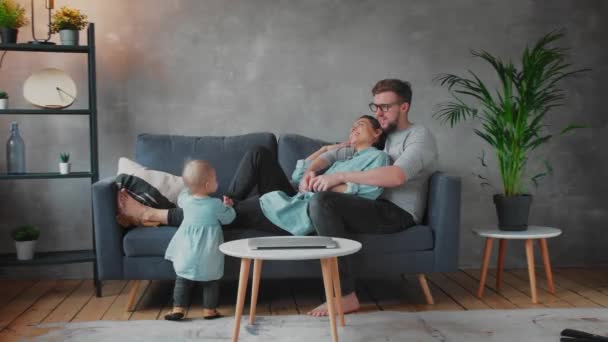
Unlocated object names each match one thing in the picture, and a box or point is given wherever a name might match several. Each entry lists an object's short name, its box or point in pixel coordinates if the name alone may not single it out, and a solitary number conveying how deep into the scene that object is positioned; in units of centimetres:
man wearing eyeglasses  324
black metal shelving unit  372
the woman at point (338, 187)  332
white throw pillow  357
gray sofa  332
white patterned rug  288
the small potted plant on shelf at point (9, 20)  371
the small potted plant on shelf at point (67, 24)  379
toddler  315
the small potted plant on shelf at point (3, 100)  374
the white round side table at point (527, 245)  356
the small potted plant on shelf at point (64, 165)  381
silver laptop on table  265
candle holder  378
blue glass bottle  378
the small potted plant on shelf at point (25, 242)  379
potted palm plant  368
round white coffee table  255
